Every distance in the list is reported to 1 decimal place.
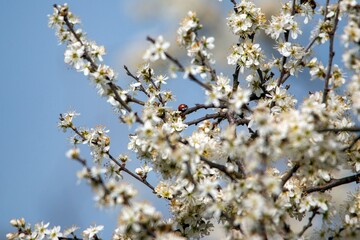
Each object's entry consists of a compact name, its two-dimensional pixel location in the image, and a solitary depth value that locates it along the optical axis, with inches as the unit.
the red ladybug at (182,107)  324.4
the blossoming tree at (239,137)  207.0
